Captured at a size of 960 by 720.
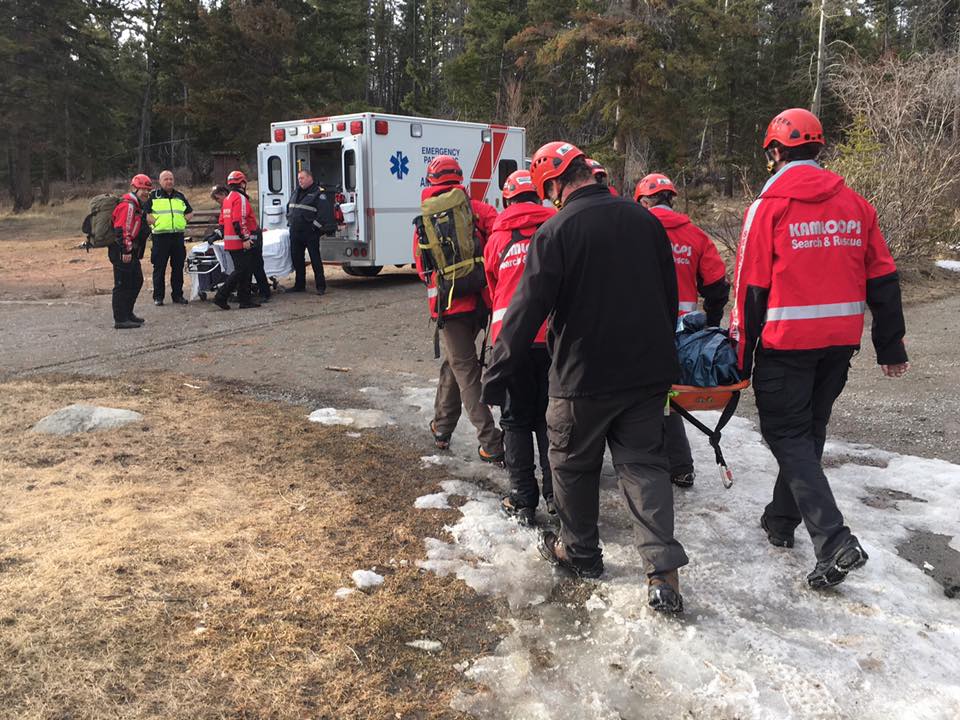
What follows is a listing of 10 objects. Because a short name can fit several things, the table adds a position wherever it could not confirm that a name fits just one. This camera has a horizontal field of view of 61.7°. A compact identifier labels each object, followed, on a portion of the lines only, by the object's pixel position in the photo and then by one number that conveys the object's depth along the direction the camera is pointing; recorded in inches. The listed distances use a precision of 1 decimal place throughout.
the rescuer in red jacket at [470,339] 199.5
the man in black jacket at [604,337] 125.8
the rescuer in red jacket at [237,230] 418.6
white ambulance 482.9
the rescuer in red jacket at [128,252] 370.3
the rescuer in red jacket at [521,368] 157.9
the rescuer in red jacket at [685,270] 180.9
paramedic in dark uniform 465.4
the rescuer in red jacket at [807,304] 134.5
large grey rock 217.9
